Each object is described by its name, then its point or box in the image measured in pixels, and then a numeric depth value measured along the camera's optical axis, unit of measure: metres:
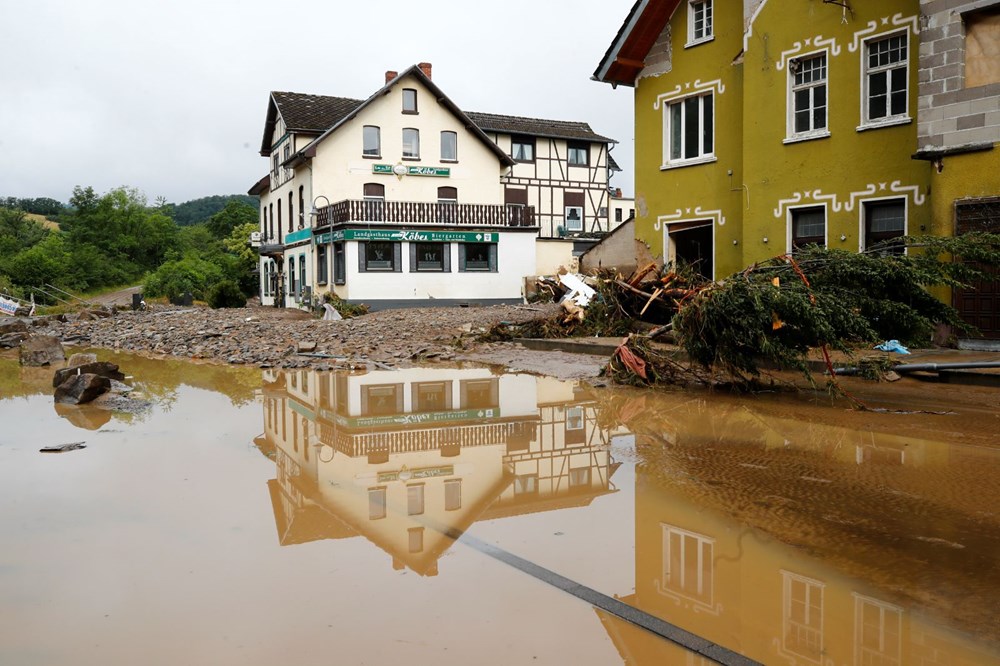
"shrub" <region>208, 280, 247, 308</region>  43.69
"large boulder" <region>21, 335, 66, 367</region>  17.34
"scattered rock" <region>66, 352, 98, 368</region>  12.98
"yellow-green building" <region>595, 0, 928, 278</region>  15.02
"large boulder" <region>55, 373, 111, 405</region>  10.72
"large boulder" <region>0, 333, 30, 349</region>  22.69
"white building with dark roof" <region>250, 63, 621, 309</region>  33.44
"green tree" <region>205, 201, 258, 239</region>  85.25
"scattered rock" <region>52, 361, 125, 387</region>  11.77
